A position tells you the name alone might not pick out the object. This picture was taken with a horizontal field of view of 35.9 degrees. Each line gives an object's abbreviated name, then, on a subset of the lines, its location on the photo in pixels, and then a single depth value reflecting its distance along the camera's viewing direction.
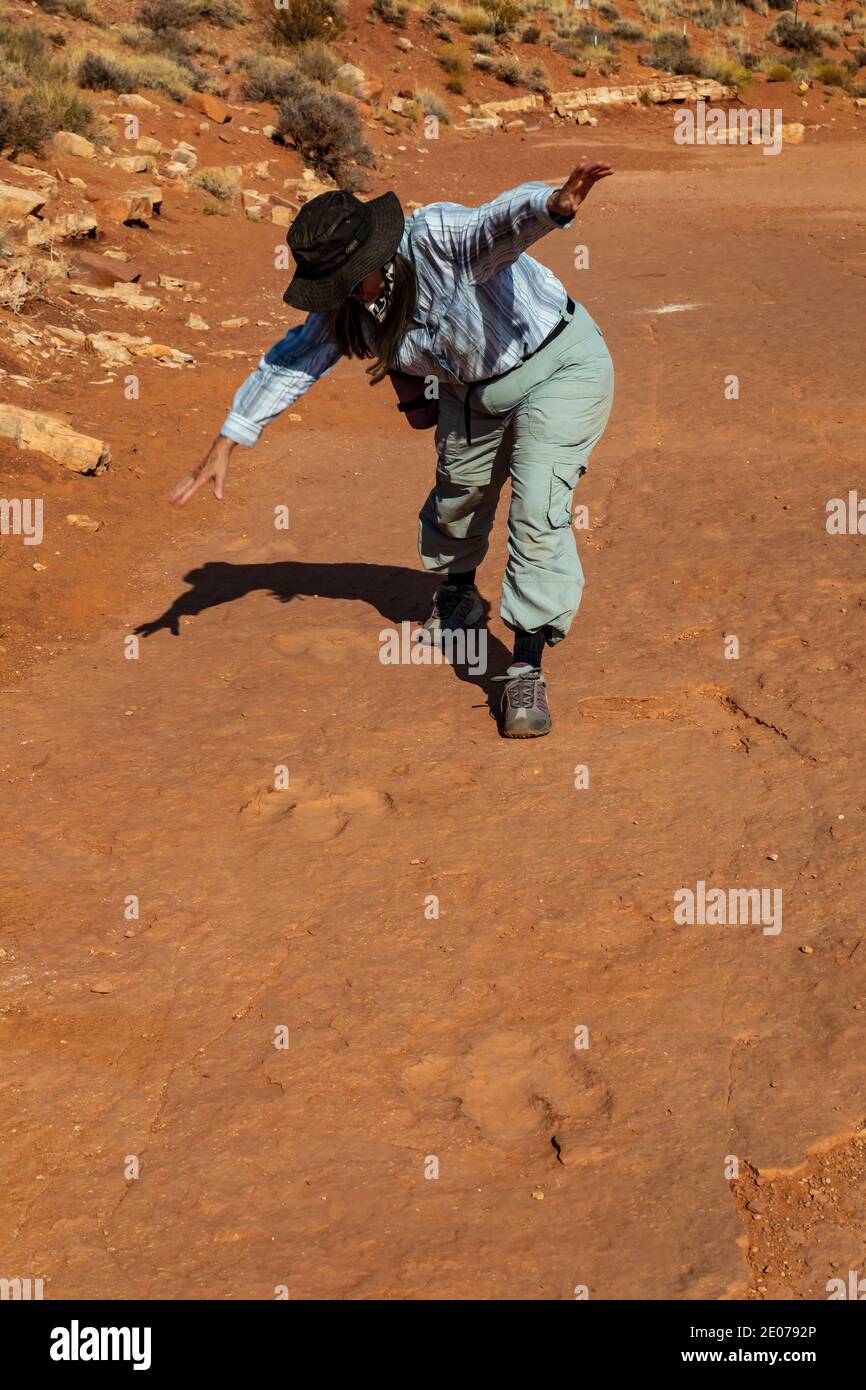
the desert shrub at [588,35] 24.31
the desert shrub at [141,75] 14.92
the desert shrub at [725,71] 23.70
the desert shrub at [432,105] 19.57
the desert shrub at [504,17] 23.84
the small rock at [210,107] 15.69
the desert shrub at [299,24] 20.06
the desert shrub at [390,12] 22.61
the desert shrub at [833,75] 24.16
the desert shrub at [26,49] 14.02
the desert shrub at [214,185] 12.91
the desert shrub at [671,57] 23.83
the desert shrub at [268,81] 16.97
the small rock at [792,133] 20.34
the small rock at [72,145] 12.22
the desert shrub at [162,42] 17.62
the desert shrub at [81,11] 17.75
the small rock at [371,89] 19.28
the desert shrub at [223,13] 20.14
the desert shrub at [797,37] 26.77
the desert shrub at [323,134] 15.69
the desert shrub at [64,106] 12.58
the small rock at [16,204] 9.38
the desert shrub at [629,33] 25.44
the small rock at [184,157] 13.59
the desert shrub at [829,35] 27.16
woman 3.32
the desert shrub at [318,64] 18.69
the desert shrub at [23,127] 11.24
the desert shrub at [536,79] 21.98
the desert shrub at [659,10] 27.34
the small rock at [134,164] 12.55
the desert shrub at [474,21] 23.33
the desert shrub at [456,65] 21.17
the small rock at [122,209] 10.69
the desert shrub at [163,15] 18.73
